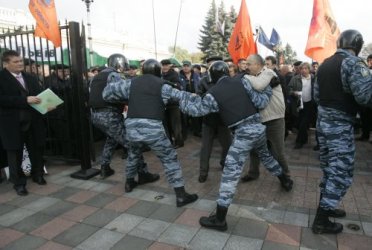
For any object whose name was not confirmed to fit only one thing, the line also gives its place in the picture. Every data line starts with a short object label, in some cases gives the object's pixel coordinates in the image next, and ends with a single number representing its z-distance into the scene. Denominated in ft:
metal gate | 16.24
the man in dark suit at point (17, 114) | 14.78
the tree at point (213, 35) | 131.85
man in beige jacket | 14.43
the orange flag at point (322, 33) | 17.76
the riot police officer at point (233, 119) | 11.08
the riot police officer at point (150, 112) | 12.56
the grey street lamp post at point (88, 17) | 46.96
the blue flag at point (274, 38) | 40.03
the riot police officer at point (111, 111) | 15.58
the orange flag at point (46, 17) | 15.58
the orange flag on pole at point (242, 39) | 20.20
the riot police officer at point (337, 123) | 10.36
